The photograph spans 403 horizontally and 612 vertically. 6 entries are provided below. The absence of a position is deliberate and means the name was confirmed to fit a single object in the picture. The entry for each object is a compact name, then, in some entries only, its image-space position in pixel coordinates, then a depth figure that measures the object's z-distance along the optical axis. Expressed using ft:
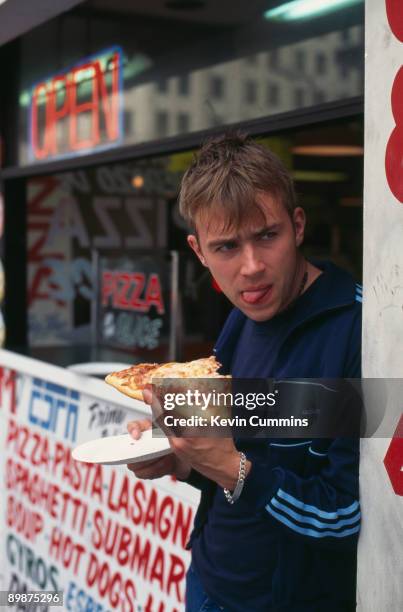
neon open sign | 14.46
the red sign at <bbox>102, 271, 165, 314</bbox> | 14.08
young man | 5.54
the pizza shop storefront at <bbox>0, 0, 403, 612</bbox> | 10.96
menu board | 10.93
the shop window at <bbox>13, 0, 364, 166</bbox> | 11.15
